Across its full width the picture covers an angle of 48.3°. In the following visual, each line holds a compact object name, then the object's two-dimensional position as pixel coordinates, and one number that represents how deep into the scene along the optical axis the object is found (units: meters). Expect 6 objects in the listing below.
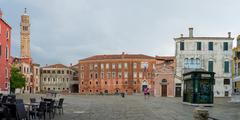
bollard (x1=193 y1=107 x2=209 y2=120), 8.52
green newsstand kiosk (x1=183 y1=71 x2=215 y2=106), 22.15
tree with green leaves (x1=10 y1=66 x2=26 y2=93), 58.13
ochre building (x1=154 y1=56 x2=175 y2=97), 45.88
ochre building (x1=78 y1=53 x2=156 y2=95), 79.03
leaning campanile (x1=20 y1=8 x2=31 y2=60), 80.56
